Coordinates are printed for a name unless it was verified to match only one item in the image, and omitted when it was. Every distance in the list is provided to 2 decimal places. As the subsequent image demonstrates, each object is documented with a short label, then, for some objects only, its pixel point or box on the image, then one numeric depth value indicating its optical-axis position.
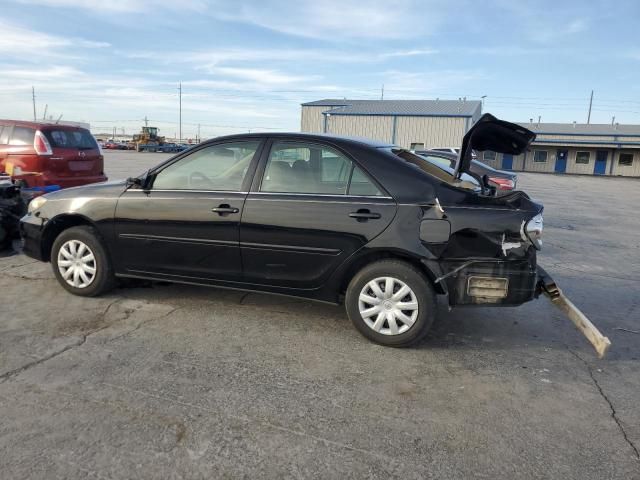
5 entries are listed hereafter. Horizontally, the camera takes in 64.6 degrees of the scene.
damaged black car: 3.76
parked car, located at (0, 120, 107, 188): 8.31
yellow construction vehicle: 53.88
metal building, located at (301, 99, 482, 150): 42.34
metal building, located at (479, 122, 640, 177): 42.31
